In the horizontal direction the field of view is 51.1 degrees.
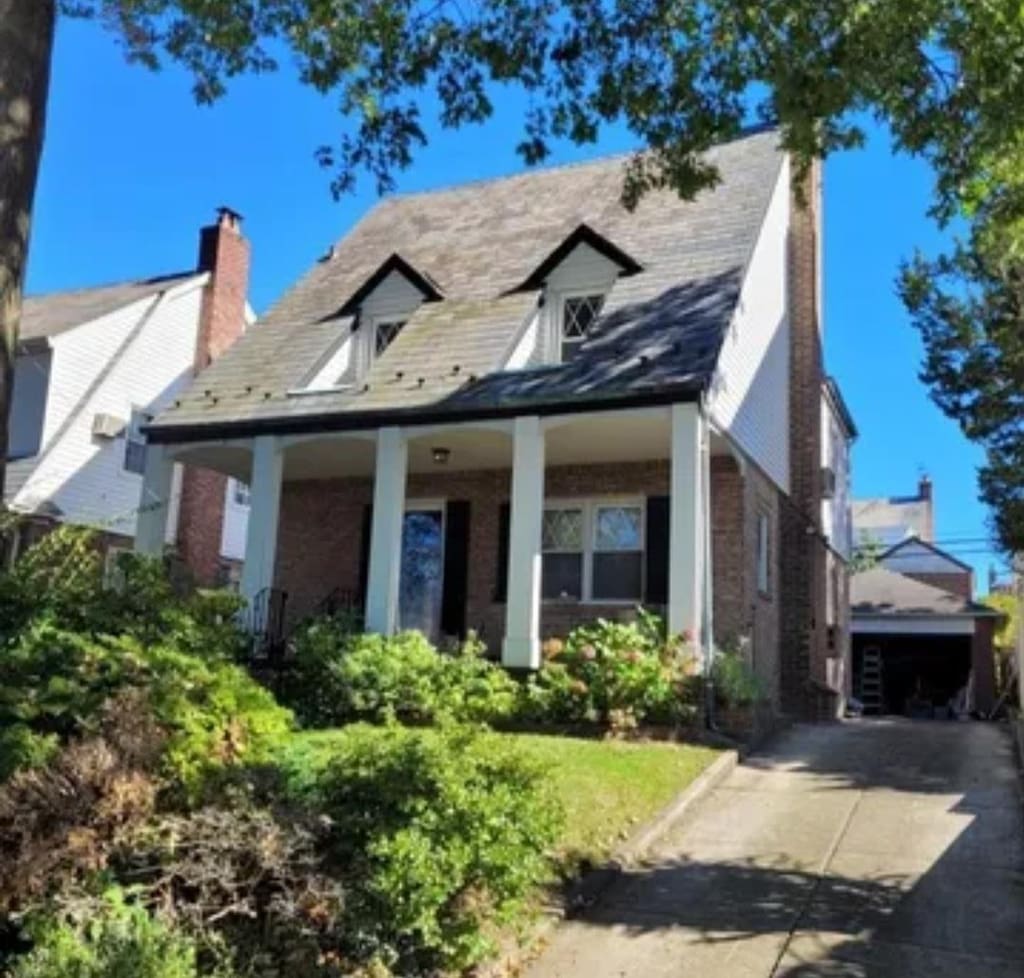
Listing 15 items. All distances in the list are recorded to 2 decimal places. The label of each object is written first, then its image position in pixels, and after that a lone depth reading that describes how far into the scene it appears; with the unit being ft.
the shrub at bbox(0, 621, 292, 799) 17.11
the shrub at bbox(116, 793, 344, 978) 15.37
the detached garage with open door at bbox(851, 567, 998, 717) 97.91
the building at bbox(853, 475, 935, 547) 172.76
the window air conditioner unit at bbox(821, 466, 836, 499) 62.85
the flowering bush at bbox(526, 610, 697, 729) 37.32
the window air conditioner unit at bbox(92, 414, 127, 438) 70.74
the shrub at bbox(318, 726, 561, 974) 15.79
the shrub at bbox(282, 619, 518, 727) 40.14
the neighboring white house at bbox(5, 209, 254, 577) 67.72
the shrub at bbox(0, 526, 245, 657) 24.18
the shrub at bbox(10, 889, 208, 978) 13.04
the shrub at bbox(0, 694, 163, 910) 14.60
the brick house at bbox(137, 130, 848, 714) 44.60
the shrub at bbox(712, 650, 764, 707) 39.22
